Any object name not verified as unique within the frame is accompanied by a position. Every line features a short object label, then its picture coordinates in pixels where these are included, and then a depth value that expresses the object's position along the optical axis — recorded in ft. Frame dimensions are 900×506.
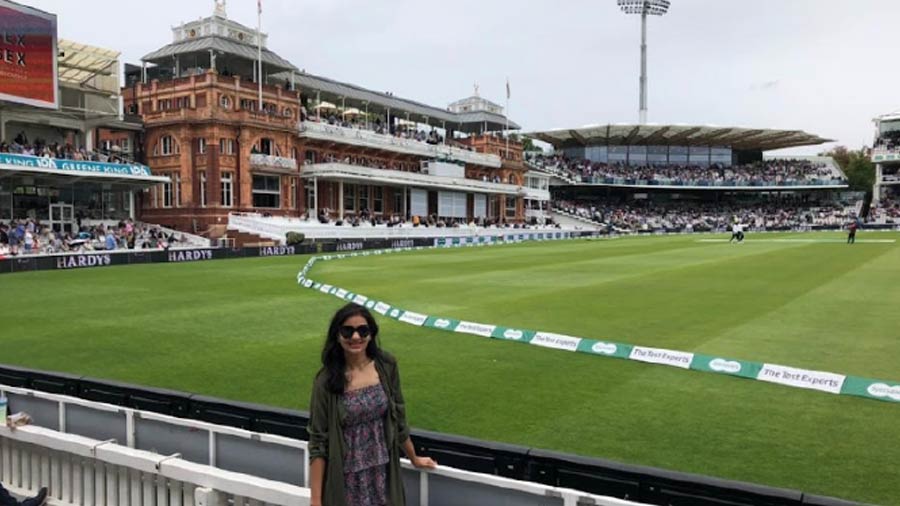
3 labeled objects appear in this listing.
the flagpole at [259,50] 160.16
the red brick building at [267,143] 157.07
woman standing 12.54
